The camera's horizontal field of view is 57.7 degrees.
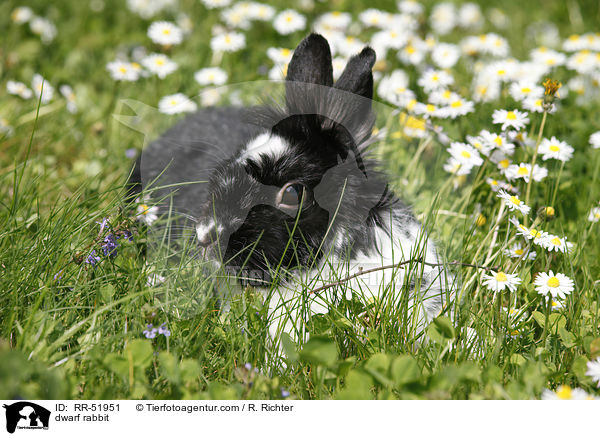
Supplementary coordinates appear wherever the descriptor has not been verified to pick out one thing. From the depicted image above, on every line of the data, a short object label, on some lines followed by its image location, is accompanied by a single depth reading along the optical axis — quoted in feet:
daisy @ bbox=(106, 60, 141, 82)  13.78
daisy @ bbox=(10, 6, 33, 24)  16.88
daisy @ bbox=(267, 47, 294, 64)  13.89
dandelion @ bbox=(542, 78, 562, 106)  8.29
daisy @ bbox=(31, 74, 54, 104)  12.85
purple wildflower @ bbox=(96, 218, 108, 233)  7.86
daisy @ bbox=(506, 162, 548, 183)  8.89
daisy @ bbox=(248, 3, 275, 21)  17.10
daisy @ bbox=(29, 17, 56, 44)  16.99
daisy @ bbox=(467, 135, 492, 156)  9.90
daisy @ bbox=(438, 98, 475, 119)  10.79
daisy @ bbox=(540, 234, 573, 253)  7.92
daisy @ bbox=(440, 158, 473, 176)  9.77
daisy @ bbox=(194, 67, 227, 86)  14.96
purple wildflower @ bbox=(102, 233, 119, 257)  7.68
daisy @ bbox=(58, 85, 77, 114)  14.27
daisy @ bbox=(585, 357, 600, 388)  6.25
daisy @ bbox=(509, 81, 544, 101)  10.45
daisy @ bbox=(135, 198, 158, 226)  8.28
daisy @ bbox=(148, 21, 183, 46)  14.51
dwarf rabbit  7.81
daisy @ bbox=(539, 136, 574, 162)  9.58
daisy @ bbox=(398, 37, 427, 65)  14.64
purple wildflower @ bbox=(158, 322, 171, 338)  6.50
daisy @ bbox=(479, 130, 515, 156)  9.62
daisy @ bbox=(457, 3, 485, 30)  20.11
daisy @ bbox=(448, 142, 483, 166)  9.73
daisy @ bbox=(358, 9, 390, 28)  16.26
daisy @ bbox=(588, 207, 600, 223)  9.59
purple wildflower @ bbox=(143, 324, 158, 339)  6.54
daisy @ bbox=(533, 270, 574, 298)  7.63
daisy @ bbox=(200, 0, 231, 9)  16.48
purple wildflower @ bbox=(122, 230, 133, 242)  8.11
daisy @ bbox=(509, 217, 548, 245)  7.83
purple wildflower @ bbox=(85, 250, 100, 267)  7.55
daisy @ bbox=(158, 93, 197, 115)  14.15
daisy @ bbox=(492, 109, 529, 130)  9.53
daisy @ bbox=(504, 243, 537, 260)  8.34
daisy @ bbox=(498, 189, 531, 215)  7.92
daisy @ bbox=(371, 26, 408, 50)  14.62
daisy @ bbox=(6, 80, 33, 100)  12.76
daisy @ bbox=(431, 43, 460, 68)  13.91
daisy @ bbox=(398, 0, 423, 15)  17.26
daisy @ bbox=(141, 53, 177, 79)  13.84
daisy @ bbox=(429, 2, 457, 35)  19.39
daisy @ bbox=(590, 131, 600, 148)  11.11
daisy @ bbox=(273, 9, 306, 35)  16.16
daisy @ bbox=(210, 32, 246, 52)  15.28
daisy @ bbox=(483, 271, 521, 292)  7.53
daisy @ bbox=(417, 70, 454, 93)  11.71
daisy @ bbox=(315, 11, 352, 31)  16.31
